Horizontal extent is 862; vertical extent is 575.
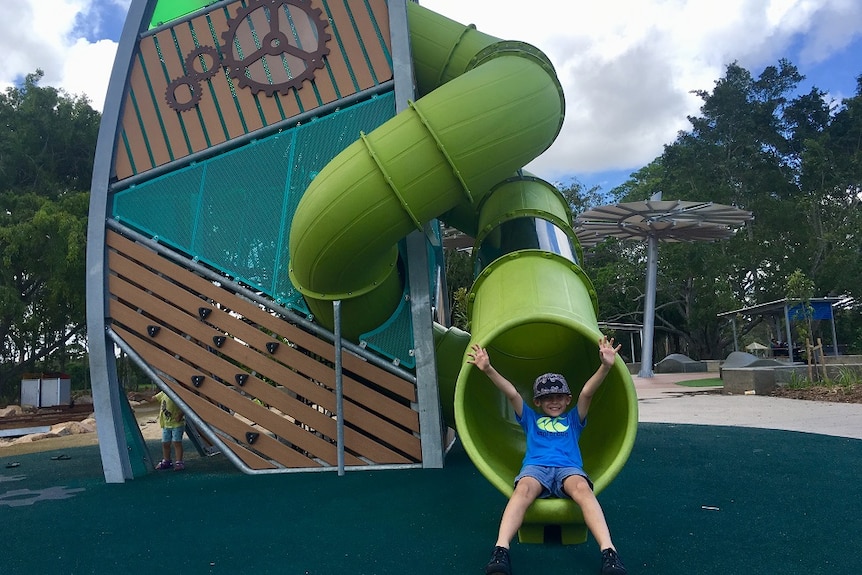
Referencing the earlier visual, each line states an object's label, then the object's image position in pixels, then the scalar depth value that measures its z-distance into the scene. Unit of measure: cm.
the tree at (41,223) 2291
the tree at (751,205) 3600
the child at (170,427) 780
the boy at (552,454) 350
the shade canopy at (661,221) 2158
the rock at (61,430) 1522
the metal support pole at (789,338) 2552
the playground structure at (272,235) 670
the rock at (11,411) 2101
